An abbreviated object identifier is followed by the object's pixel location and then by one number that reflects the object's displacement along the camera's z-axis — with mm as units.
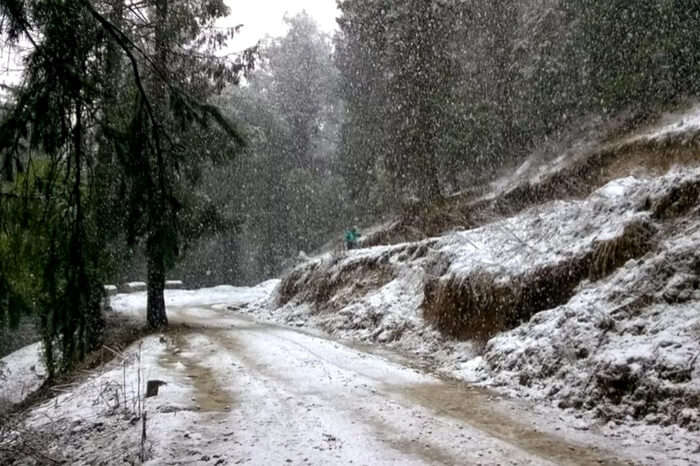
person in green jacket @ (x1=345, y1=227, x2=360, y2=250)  24922
